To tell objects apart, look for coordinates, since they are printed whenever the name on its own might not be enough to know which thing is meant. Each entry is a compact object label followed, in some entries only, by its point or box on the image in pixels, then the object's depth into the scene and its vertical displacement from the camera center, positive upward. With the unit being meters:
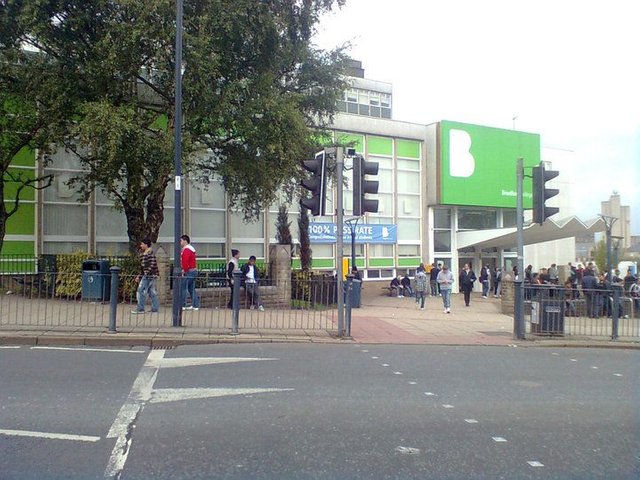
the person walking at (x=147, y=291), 12.33 -0.74
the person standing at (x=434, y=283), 27.56 -1.22
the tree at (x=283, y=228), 22.17 +1.09
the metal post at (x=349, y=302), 11.50 -0.89
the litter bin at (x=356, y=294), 18.48 -1.20
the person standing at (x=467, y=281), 21.53 -0.87
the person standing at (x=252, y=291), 13.48 -0.82
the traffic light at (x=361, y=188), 11.32 +1.34
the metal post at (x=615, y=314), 12.84 -1.24
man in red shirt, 11.92 -0.38
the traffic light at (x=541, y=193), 12.21 +1.35
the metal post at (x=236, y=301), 11.05 -0.84
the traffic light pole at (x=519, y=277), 12.38 -0.43
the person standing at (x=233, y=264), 15.87 -0.21
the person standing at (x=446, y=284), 18.18 -0.85
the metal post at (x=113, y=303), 10.71 -0.86
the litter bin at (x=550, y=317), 12.89 -1.32
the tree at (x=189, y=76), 14.30 +4.82
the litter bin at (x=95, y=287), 12.52 -0.67
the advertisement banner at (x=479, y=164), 31.25 +5.12
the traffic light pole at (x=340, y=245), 11.34 +0.24
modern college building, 25.98 +2.74
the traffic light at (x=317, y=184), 11.29 +1.41
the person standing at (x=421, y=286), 19.38 -0.96
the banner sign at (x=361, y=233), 28.72 +1.23
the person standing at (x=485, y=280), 28.72 -1.13
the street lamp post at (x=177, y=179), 11.36 +1.56
